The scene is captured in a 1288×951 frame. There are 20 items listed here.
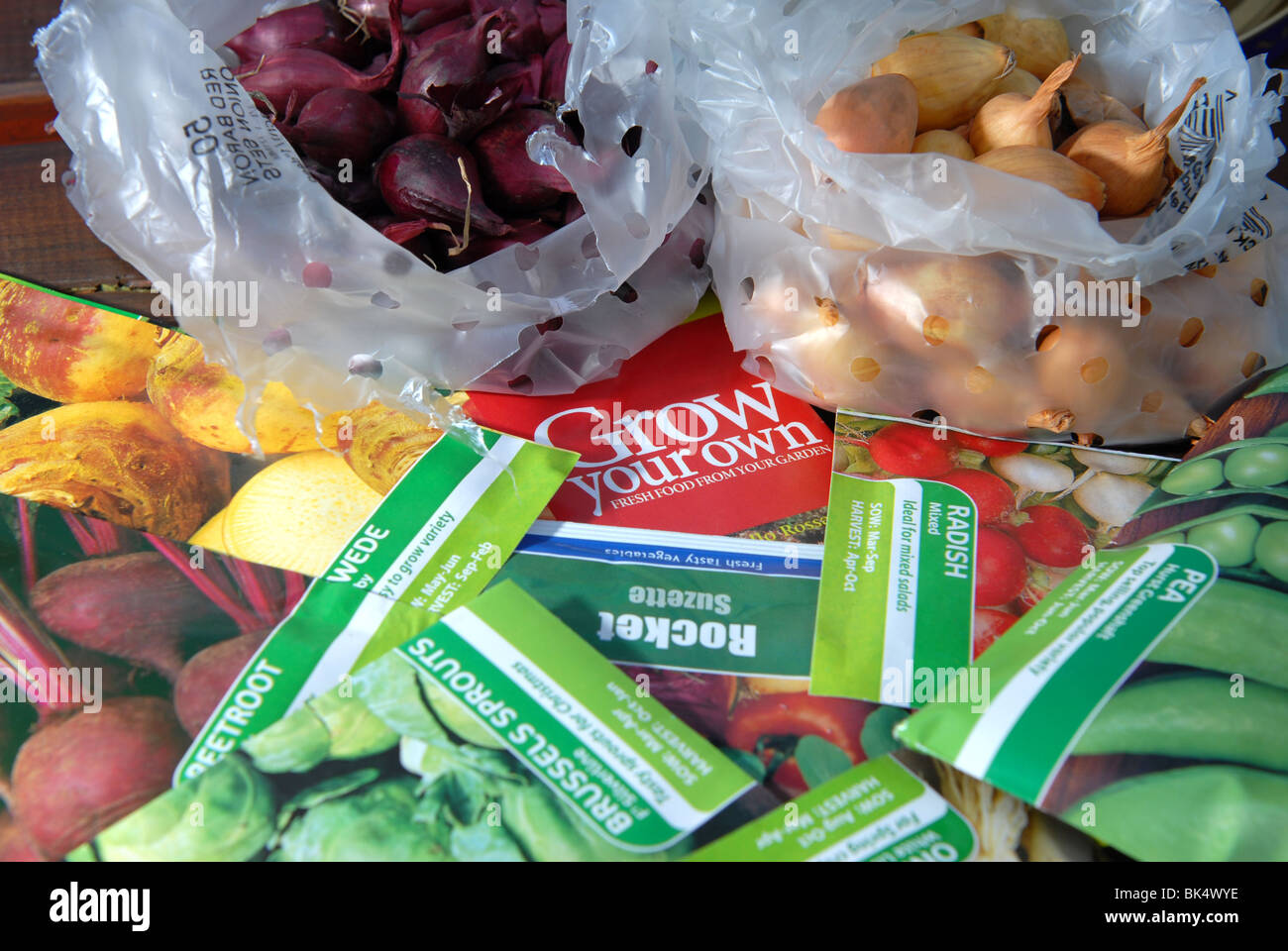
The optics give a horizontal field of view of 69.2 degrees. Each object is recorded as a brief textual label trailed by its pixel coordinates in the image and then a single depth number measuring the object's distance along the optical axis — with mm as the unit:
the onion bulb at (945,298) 565
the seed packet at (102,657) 458
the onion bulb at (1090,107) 632
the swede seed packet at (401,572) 501
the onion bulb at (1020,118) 574
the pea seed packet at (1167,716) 430
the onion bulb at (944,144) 599
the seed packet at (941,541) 527
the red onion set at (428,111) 630
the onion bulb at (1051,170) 559
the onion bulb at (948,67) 609
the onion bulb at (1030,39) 651
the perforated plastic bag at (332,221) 577
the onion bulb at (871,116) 569
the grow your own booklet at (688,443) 623
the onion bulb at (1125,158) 568
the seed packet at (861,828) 437
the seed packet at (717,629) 492
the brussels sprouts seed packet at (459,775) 436
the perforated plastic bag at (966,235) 553
